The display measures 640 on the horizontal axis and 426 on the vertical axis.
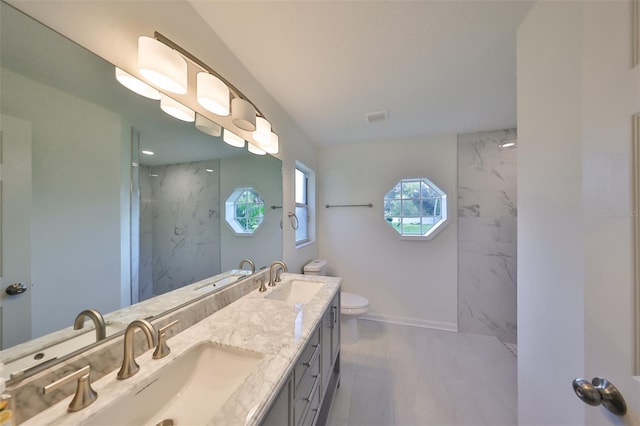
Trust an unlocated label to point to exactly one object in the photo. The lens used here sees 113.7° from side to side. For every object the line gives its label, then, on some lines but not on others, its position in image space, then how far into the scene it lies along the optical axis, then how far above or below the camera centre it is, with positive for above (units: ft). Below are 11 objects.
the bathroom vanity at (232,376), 1.79 -1.70
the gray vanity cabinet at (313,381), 2.33 -2.52
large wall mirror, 1.78 +0.29
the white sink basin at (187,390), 1.92 -1.93
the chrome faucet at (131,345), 2.05 -1.31
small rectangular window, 8.54 +0.33
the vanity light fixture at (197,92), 2.63 +1.87
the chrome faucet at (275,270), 5.03 -1.48
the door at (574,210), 1.49 +0.03
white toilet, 7.03 -3.27
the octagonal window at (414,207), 8.73 +0.26
